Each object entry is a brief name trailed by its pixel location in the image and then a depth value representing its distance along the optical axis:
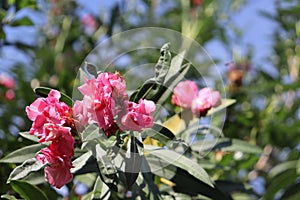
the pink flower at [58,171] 1.09
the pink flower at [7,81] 1.86
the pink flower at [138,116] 1.07
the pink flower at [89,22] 2.52
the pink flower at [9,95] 1.79
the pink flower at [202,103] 1.28
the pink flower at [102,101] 1.07
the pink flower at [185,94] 1.25
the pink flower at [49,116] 1.07
